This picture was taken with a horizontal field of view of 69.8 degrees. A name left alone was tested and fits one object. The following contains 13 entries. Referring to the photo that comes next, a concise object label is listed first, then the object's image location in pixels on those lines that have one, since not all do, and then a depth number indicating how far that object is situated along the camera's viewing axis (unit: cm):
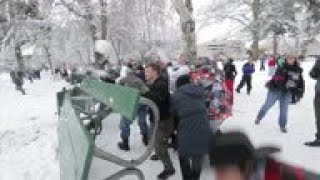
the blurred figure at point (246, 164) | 100
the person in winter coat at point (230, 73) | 620
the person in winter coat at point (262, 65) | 1202
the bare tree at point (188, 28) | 561
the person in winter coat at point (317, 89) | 322
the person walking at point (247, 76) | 698
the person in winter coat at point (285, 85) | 368
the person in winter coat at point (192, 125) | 231
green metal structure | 168
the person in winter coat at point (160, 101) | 263
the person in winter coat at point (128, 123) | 338
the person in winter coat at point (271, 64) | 936
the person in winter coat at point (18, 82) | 1285
